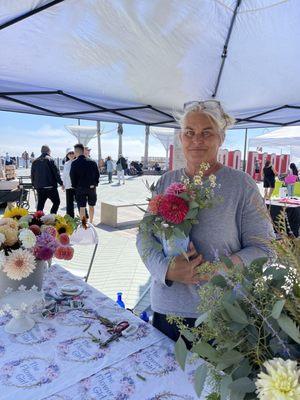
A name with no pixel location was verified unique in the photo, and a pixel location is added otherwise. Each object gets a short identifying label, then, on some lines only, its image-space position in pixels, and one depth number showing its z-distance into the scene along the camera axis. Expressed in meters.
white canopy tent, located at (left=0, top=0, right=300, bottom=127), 2.04
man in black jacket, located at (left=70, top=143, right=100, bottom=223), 5.93
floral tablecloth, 0.88
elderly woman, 1.15
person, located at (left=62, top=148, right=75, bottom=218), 6.67
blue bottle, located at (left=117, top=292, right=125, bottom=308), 1.64
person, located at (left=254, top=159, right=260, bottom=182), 17.29
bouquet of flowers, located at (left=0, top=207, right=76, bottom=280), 1.19
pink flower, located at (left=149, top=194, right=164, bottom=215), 1.00
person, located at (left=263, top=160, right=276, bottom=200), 10.04
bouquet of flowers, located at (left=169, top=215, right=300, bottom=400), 0.49
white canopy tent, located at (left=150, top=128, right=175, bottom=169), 23.91
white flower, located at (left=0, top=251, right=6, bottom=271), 1.17
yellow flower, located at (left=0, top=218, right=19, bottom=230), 1.29
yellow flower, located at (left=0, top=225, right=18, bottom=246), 1.23
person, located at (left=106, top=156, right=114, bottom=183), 15.68
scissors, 1.16
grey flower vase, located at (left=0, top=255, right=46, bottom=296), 1.18
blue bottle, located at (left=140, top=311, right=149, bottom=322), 1.56
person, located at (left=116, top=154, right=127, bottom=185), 15.03
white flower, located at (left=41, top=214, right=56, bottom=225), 1.49
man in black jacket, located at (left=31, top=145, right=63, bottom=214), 6.29
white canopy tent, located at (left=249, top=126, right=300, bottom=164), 8.24
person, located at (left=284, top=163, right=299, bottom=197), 10.00
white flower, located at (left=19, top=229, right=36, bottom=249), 1.21
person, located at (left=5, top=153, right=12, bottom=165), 20.56
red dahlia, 0.97
